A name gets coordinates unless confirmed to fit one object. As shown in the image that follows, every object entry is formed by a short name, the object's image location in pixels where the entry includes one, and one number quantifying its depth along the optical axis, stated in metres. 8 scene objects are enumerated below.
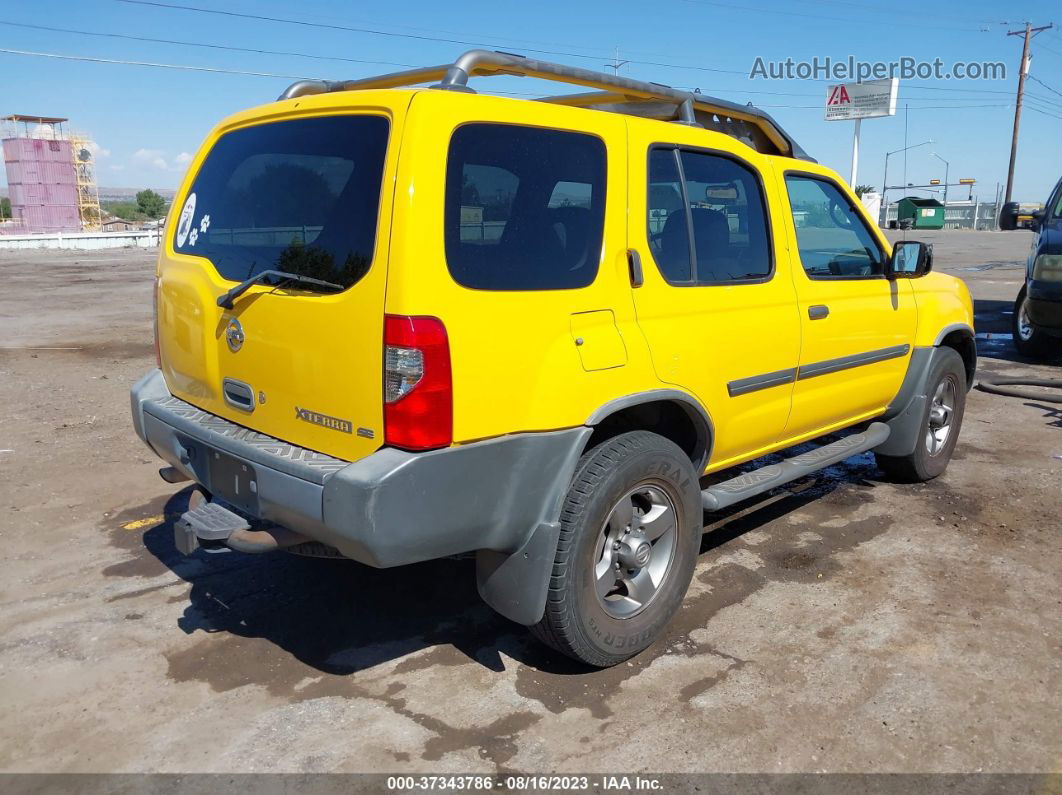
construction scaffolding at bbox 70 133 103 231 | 72.00
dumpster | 42.65
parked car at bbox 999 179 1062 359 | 8.61
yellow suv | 2.68
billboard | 34.41
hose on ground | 7.74
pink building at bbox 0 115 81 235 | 67.88
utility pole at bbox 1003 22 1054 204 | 48.47
